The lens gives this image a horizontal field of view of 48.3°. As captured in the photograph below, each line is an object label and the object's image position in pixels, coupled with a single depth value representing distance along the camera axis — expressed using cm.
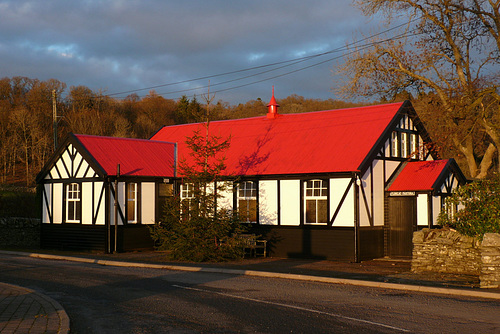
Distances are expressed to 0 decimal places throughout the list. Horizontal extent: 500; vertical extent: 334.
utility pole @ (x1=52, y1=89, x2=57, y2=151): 3762
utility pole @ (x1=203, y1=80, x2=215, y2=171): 2235
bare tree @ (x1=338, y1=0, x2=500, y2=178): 2517
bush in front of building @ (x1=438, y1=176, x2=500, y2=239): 1628
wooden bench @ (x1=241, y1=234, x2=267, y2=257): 2314
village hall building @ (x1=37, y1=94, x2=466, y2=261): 2273
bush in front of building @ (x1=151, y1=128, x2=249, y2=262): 2144
